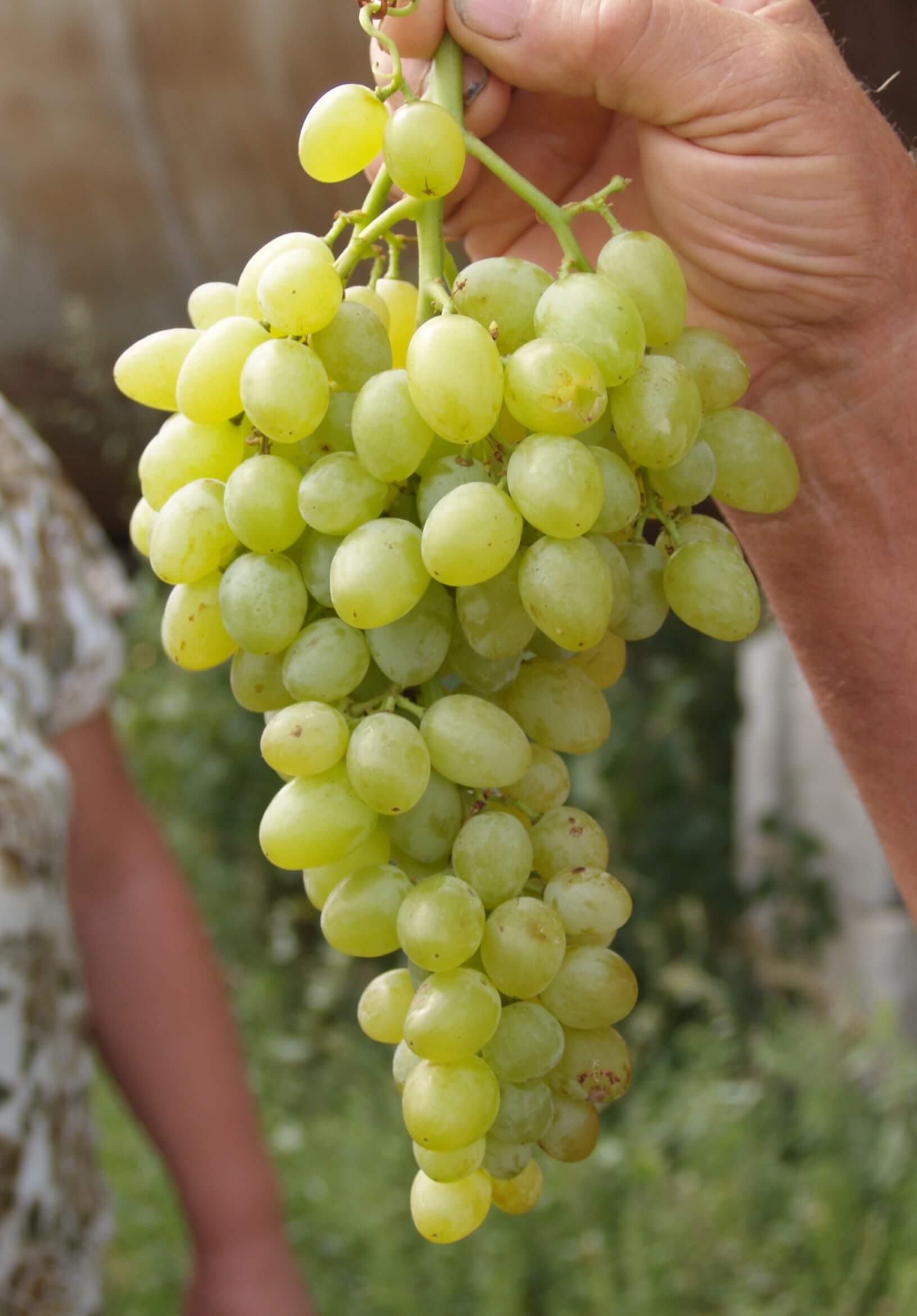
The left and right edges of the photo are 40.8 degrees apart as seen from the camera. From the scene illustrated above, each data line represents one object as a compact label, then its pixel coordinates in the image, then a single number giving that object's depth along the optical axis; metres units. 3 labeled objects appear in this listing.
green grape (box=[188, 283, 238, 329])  0.57
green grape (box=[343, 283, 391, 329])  0.54
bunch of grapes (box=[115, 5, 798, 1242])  0.47
